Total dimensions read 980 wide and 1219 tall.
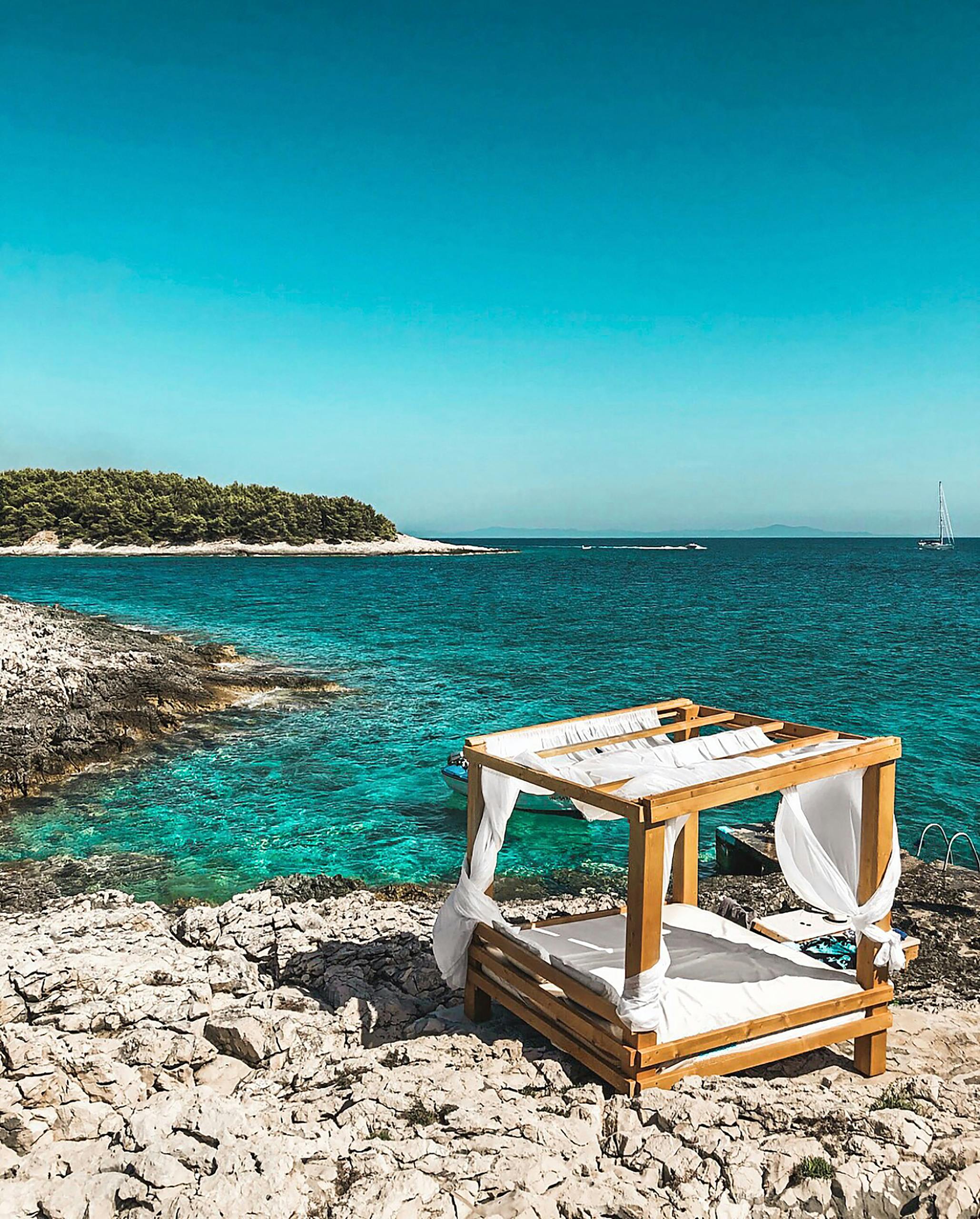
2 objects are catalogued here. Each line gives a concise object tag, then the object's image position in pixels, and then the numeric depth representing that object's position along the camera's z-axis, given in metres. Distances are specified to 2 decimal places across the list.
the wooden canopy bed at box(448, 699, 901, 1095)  6.61
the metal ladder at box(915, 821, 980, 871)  13.25
